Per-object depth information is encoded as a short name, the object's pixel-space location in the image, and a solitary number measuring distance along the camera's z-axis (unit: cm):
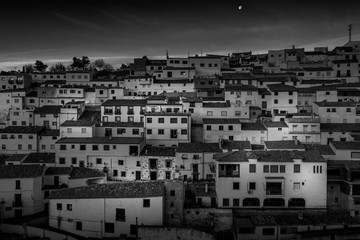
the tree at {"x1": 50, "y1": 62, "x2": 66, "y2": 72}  8731
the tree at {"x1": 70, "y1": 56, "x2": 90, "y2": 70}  8556
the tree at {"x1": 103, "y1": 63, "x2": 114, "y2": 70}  9331
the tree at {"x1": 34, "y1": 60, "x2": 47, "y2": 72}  8306
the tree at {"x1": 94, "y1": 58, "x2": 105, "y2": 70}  9594
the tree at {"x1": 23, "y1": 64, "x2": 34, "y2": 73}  8364
